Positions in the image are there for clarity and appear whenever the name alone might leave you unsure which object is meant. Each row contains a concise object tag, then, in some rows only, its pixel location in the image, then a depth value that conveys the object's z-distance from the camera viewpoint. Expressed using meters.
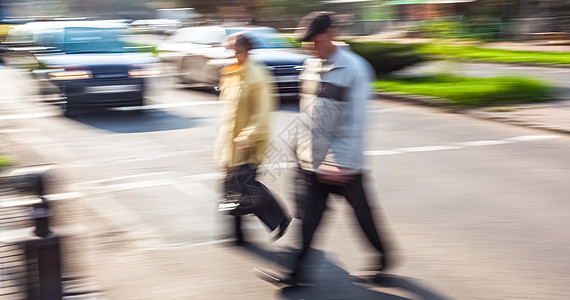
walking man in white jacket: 4.03
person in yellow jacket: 4.93
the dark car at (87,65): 11.85
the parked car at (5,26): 23.41
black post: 3.26
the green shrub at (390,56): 17.12
